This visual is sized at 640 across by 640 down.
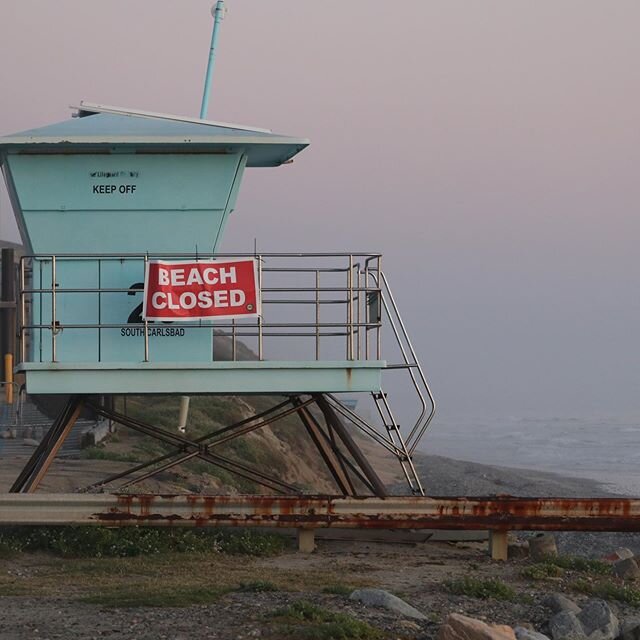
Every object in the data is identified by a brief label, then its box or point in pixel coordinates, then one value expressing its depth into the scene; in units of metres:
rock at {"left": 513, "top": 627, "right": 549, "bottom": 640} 17.66
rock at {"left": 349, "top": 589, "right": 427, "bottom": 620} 18.97
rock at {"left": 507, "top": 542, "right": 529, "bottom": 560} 27.00
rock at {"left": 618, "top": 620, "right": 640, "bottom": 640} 19.09
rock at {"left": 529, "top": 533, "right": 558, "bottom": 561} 26.37
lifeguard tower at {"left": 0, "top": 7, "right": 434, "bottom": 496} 26.94
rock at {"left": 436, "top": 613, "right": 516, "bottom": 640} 16.59
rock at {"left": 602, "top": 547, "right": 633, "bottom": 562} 28.06
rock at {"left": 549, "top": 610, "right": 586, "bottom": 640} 18.48
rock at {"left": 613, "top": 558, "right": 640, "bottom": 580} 24.44
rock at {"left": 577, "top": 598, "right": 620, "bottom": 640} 18.78
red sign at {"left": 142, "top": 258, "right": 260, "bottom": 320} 26.50
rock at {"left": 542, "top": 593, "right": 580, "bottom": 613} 19.72
